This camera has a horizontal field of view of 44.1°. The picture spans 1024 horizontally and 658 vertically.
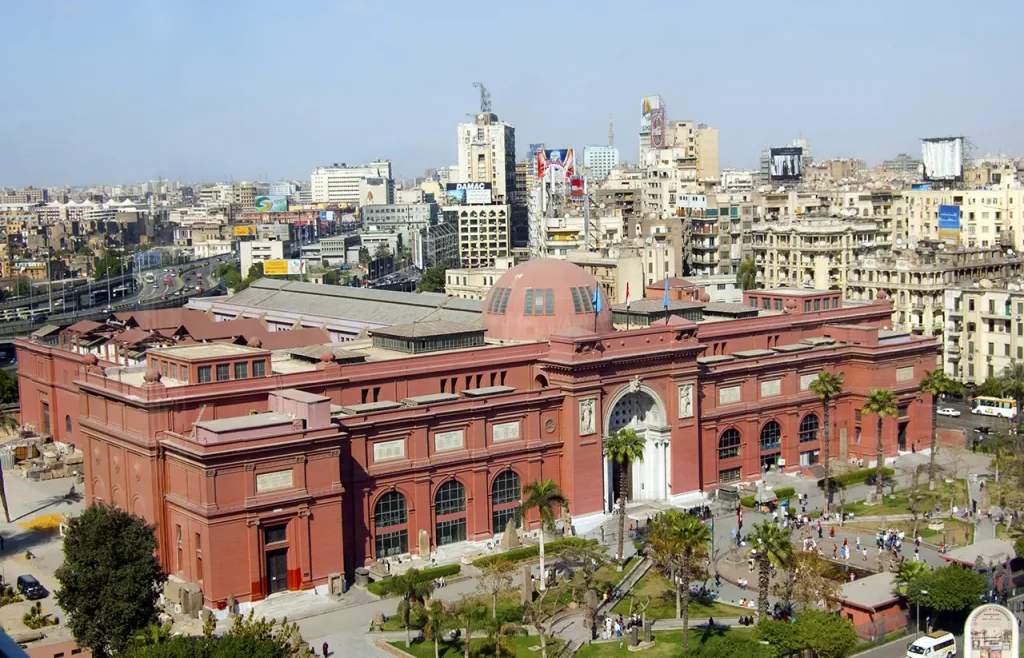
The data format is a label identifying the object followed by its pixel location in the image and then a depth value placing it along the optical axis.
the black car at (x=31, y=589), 58.34
